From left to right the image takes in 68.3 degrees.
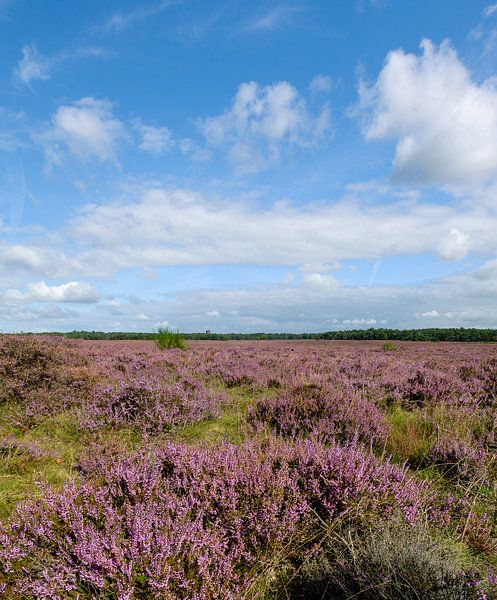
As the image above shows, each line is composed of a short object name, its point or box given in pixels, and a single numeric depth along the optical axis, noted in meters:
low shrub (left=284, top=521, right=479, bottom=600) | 1.62
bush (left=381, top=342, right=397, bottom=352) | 21.60
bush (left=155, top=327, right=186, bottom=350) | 16.45
